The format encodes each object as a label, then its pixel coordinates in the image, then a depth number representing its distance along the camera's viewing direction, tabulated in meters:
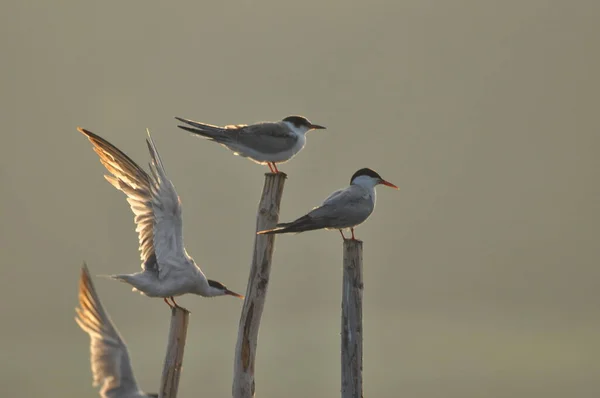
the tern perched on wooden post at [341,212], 16.86
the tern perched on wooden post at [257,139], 18.22
